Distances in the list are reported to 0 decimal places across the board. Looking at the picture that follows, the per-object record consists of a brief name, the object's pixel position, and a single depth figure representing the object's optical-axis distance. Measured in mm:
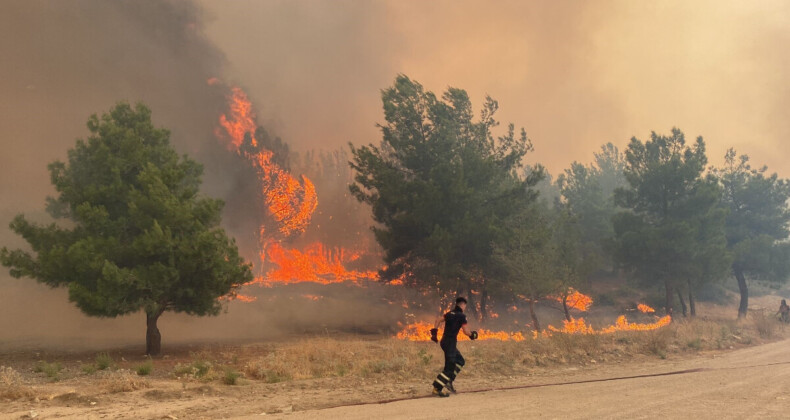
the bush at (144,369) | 14828
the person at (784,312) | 31984
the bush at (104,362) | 16578
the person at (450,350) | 10712
